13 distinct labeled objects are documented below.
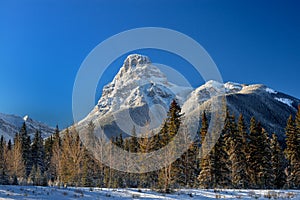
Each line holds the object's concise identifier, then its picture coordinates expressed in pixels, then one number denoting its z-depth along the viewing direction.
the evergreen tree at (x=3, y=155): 55.42
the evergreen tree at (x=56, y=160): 48.92
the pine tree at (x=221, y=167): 39.12
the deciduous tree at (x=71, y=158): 40.49
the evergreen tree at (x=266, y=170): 41.47
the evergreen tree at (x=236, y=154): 40.81
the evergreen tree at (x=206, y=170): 38.81
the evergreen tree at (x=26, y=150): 62.13
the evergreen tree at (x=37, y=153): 64.12
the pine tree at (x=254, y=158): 42.41
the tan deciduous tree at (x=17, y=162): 50.94
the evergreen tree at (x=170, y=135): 38.62
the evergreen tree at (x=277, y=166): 44.53
